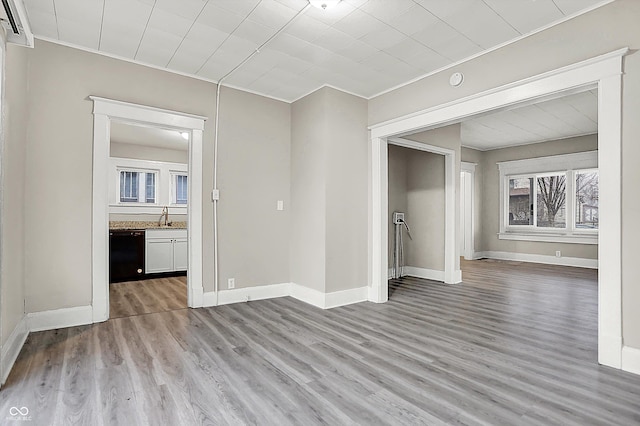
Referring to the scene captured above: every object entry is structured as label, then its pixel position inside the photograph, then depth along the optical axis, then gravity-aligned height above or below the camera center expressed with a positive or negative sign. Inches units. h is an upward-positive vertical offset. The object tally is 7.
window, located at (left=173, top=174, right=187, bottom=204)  283.7 +18.9
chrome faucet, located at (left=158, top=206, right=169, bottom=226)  272.1 -1.9
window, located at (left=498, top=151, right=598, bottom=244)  286.4 +11.9
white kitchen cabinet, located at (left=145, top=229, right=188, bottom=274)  233.1 -26.8
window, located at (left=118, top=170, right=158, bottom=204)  265.7 +19.7
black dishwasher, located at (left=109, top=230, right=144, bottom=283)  219.9 -28.2
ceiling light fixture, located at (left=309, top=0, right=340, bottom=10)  98.8 +60.4
